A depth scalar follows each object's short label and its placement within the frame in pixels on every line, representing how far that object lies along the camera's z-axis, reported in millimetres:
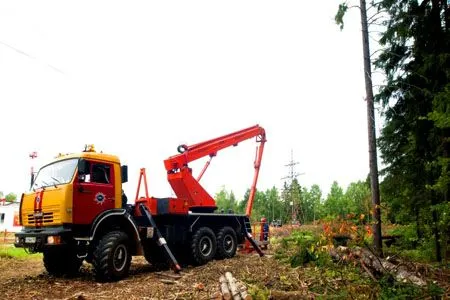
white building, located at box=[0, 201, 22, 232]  39866
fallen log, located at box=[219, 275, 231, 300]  6340
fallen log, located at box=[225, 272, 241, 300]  6108
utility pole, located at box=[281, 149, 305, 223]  50962
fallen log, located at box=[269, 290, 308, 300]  6070
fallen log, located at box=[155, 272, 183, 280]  9559
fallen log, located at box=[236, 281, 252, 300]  5748
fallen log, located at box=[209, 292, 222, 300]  6467
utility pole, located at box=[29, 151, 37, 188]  32262
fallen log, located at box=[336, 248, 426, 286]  6359
